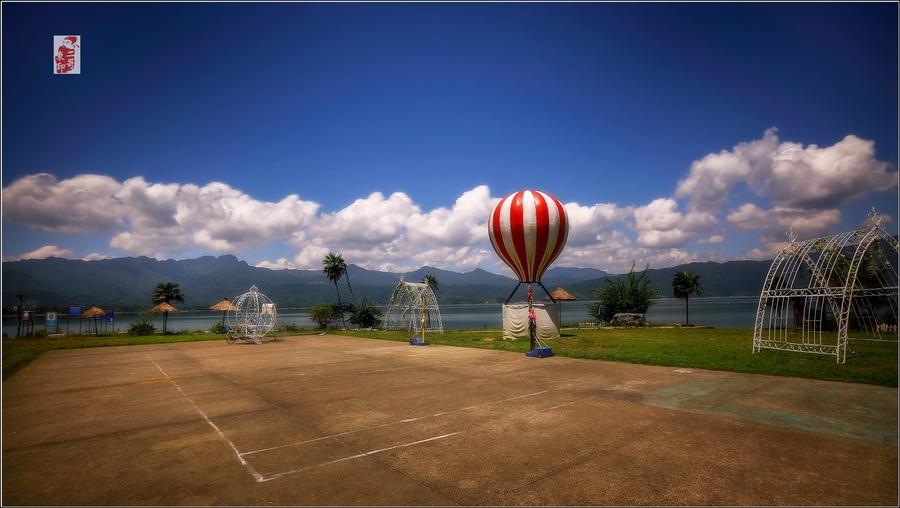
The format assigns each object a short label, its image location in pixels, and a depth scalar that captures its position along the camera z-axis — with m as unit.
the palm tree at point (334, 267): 54.09
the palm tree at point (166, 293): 50.75
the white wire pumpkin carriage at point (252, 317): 28.70
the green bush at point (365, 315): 45.47
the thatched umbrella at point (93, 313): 44.41
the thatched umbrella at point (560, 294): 47.28
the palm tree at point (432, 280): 63.96
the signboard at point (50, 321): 36.53
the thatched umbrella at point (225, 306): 43.59
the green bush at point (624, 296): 51.03
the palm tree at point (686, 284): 52.74
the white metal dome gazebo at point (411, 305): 32.72
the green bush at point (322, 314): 44.12
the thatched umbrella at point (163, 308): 45.22
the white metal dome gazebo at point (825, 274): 14.55
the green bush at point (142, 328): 43.06
